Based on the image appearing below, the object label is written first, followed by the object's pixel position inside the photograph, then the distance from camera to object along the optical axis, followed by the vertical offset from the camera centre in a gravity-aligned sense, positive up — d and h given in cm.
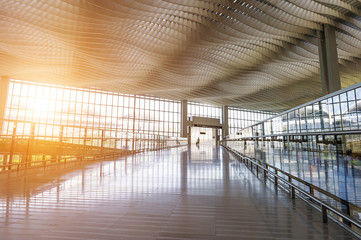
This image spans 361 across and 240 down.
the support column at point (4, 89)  2706 +644
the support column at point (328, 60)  1675 +660
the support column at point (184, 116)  4622 +596
